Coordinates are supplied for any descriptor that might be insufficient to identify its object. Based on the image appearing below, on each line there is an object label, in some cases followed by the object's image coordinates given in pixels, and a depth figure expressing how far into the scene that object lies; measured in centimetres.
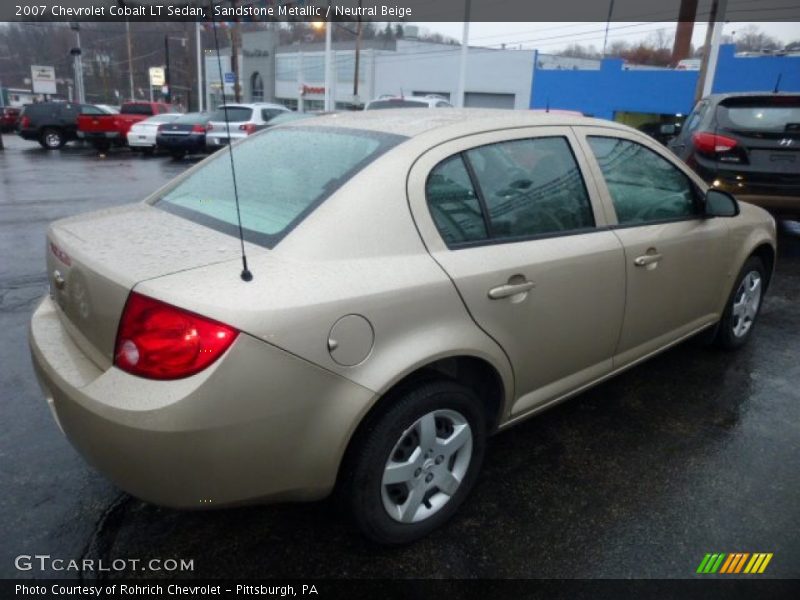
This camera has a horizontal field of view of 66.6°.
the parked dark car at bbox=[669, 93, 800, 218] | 642
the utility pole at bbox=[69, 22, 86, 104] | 2945
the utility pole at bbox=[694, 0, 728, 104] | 1548
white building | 3819
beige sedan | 182
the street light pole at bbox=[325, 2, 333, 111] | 2909
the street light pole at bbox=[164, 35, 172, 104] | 4236
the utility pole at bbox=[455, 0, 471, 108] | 2313
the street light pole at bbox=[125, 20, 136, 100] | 5534
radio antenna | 189
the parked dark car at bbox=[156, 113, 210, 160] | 1805
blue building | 2212
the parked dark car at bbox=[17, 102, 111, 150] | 2103
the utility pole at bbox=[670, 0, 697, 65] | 3709
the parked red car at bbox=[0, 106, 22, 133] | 2931
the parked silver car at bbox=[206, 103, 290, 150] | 1628
